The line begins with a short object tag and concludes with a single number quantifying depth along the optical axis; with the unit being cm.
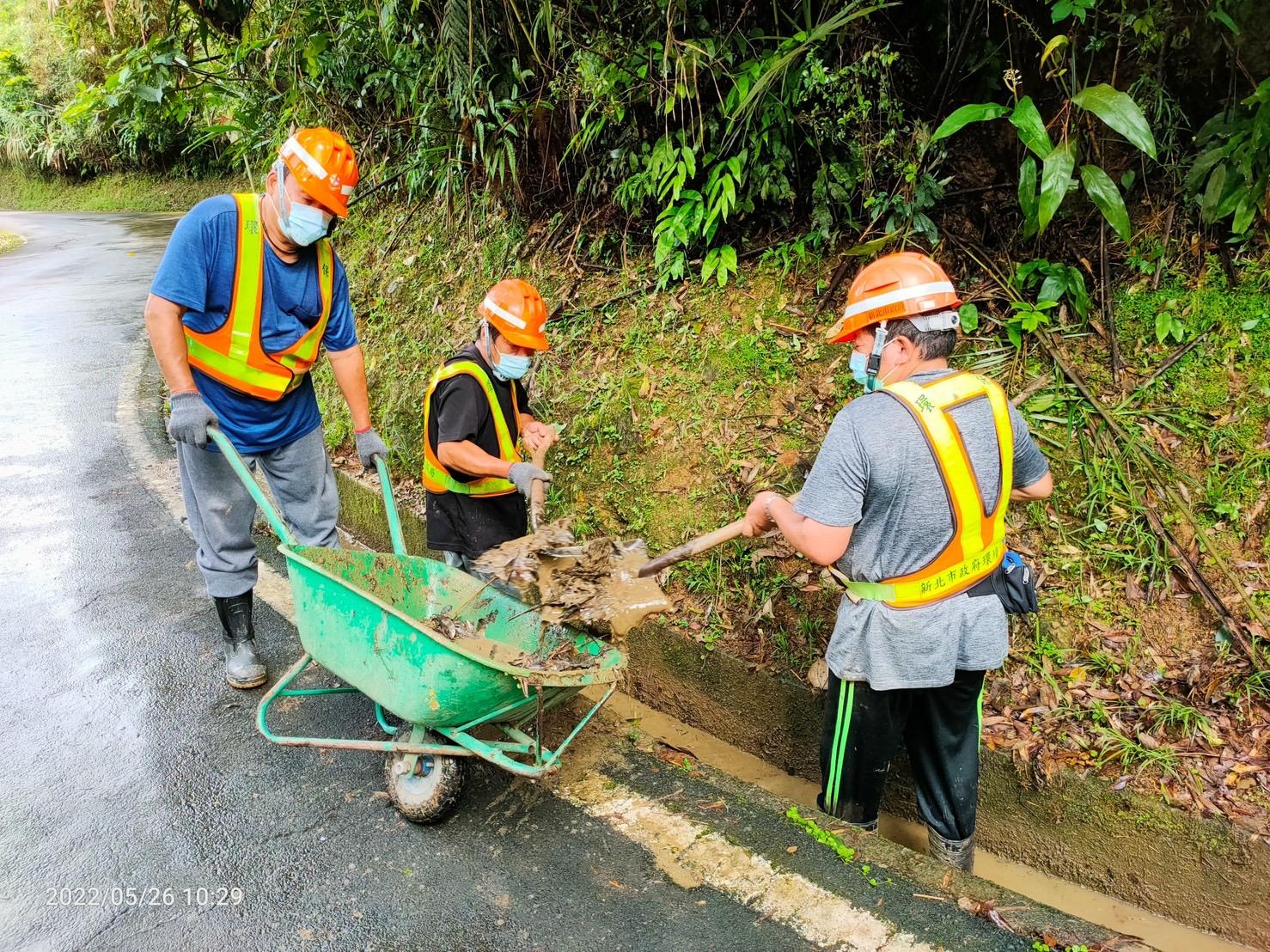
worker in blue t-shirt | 334
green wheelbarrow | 267
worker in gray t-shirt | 253
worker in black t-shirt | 347
